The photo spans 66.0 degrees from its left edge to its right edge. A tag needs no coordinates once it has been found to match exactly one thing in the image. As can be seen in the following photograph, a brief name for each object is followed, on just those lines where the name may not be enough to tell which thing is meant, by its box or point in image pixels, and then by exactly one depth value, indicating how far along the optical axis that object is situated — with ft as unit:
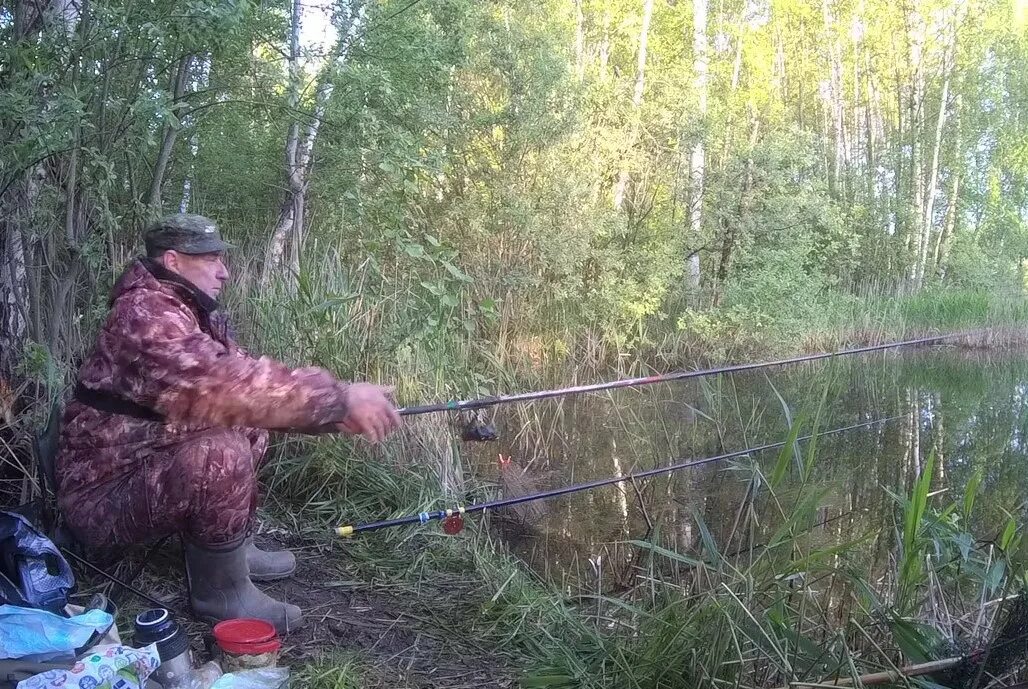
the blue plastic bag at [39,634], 5.24
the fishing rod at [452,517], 7.70
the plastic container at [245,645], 5.94
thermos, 5.62
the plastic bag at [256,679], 5.58
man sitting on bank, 5.76
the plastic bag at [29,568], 5.82
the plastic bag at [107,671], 4.77
